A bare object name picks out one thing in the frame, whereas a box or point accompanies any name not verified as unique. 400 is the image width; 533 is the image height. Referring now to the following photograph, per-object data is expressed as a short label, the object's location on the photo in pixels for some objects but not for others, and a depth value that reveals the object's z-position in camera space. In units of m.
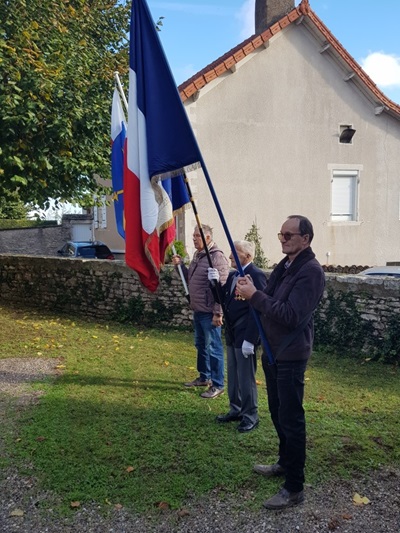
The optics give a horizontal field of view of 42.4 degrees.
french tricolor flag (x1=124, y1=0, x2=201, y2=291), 4.47
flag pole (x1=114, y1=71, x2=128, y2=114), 6.45
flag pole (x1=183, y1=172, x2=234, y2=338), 5.34
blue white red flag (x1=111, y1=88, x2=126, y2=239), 6.57
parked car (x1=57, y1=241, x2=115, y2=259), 20.31
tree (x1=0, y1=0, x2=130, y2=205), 8.27
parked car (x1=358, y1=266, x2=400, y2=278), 9.88
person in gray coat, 6.10
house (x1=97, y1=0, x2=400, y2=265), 16.50
